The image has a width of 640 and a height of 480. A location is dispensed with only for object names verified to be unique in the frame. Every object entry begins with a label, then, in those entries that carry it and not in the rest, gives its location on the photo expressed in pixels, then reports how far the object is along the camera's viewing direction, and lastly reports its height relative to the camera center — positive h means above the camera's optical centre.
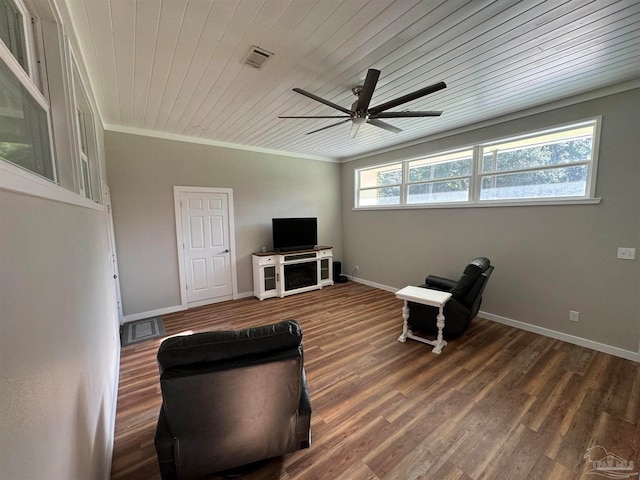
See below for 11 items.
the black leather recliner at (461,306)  3.07 -1.11
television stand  4.88 -1.10
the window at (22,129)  0.92 +0.37
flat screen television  5.07 -0.36
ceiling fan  2.03 +0.97
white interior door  4.37 -0.53
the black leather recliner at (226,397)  1.26 -0.93
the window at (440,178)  4.05 +0.60
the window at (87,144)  2.12 +0.67
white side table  2.96 -0.99
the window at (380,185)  5.09 +0.60
